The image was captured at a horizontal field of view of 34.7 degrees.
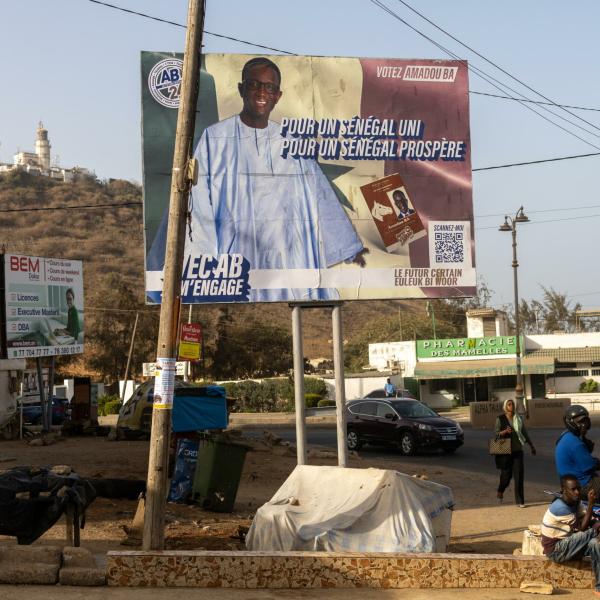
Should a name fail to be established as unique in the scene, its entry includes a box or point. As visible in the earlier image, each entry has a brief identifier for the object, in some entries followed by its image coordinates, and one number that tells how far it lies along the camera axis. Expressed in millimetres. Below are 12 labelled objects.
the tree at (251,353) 72375
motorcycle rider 9266
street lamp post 38091
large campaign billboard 15008
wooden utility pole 9664
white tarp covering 10062
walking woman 15586
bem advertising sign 31422
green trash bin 14094
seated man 8992
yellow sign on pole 15141
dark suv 25250
